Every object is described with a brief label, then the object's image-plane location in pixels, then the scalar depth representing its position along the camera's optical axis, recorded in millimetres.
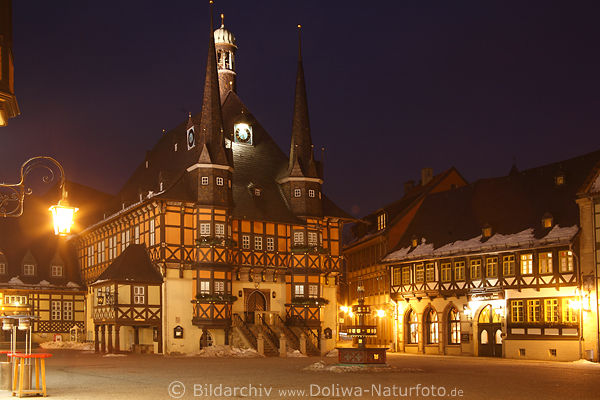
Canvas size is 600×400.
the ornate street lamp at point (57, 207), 15852
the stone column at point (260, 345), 48500
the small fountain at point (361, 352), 32719
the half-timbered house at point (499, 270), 45000
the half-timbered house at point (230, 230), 51344
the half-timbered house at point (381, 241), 61031
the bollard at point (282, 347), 48375
